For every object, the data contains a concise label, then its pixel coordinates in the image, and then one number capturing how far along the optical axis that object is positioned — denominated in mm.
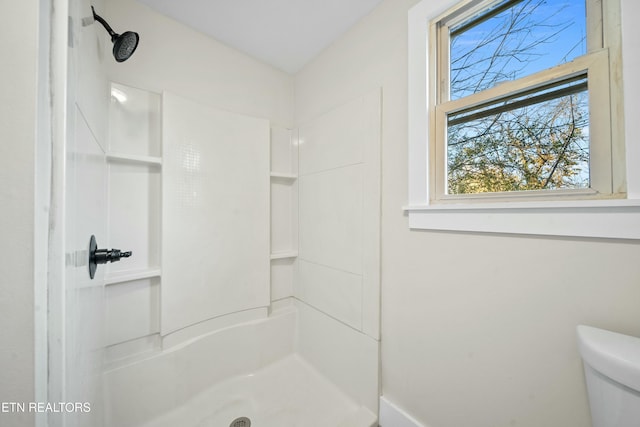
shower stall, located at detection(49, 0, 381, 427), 1128
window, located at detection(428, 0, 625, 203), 686
